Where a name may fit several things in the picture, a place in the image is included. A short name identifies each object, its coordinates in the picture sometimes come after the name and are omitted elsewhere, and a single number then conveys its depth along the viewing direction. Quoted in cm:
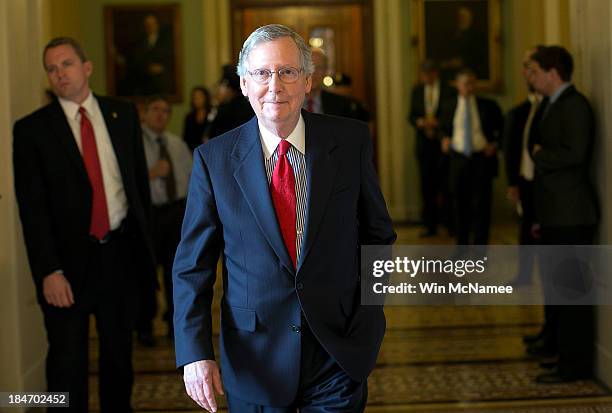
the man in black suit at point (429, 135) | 1148
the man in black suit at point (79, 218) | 423
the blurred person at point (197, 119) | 956
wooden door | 1305
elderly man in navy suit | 270
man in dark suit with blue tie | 897
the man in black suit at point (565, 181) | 541
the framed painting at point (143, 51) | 1285
